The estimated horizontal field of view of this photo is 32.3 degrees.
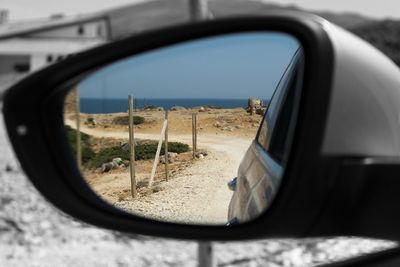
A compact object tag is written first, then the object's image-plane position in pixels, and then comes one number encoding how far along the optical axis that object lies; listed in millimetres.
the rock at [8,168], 5407
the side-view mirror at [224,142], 644
